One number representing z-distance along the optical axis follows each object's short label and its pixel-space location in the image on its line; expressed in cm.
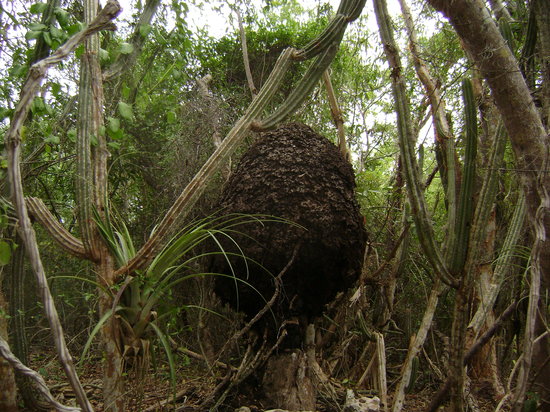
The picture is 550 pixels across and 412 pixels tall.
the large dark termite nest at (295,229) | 250
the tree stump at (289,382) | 255
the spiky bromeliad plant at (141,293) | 203
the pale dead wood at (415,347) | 260
